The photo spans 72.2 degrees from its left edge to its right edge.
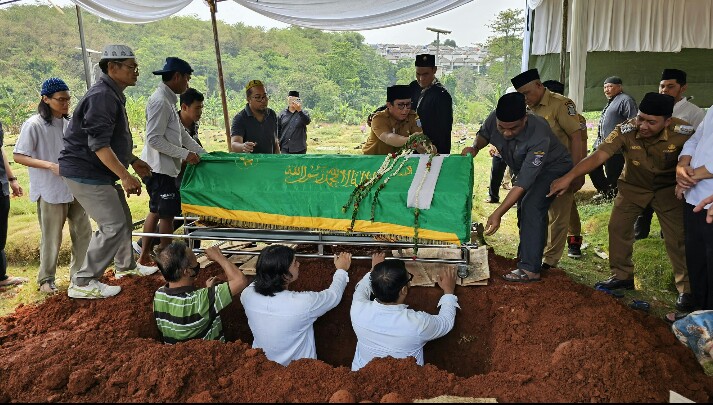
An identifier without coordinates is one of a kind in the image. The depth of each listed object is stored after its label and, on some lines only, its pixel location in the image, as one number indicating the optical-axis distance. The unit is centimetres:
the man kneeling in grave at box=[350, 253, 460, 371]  302
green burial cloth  369
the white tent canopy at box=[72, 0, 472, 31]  592
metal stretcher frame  392
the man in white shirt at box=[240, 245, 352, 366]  324
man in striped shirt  317
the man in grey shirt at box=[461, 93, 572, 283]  373
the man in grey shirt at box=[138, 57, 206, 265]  422
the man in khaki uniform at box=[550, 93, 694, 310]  396
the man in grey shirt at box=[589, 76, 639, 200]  634
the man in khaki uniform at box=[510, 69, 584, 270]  455
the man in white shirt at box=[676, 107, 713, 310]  353
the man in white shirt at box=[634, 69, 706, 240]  535
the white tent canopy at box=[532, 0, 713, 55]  754
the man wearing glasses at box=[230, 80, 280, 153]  562
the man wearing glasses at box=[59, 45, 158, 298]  368
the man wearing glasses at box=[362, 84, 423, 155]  484
